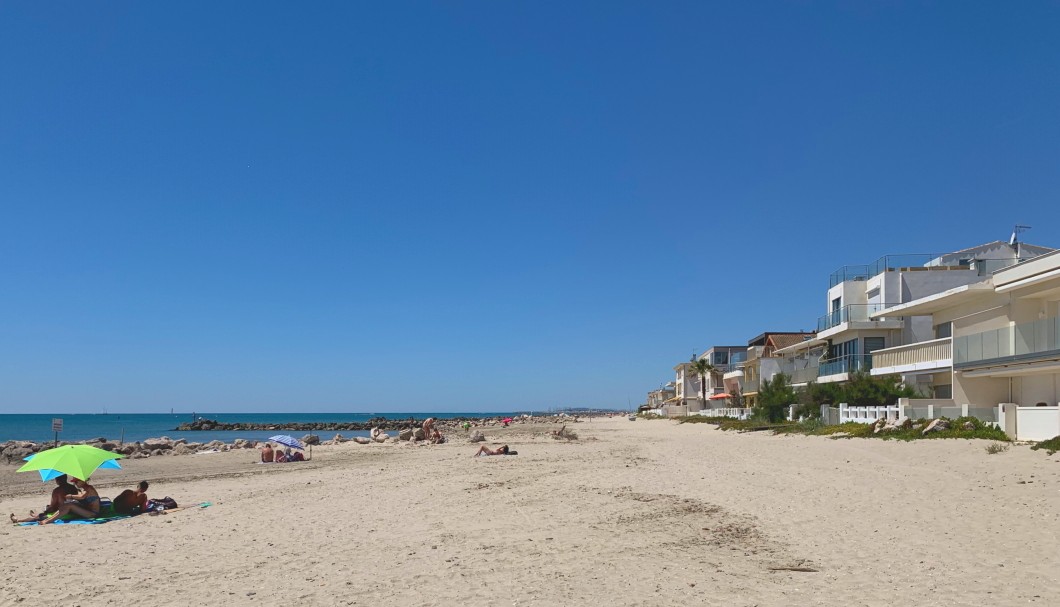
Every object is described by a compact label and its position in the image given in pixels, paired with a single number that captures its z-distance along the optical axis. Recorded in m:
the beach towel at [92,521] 13.35
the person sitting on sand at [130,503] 14.05
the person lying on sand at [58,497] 13.55
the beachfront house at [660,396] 121.88
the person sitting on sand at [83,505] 13.45
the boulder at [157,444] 40.43
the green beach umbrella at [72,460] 13.66
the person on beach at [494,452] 27.80
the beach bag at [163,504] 14.48
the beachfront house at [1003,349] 22.56
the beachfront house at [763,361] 60.69
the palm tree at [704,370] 84.88
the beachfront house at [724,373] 74.75
